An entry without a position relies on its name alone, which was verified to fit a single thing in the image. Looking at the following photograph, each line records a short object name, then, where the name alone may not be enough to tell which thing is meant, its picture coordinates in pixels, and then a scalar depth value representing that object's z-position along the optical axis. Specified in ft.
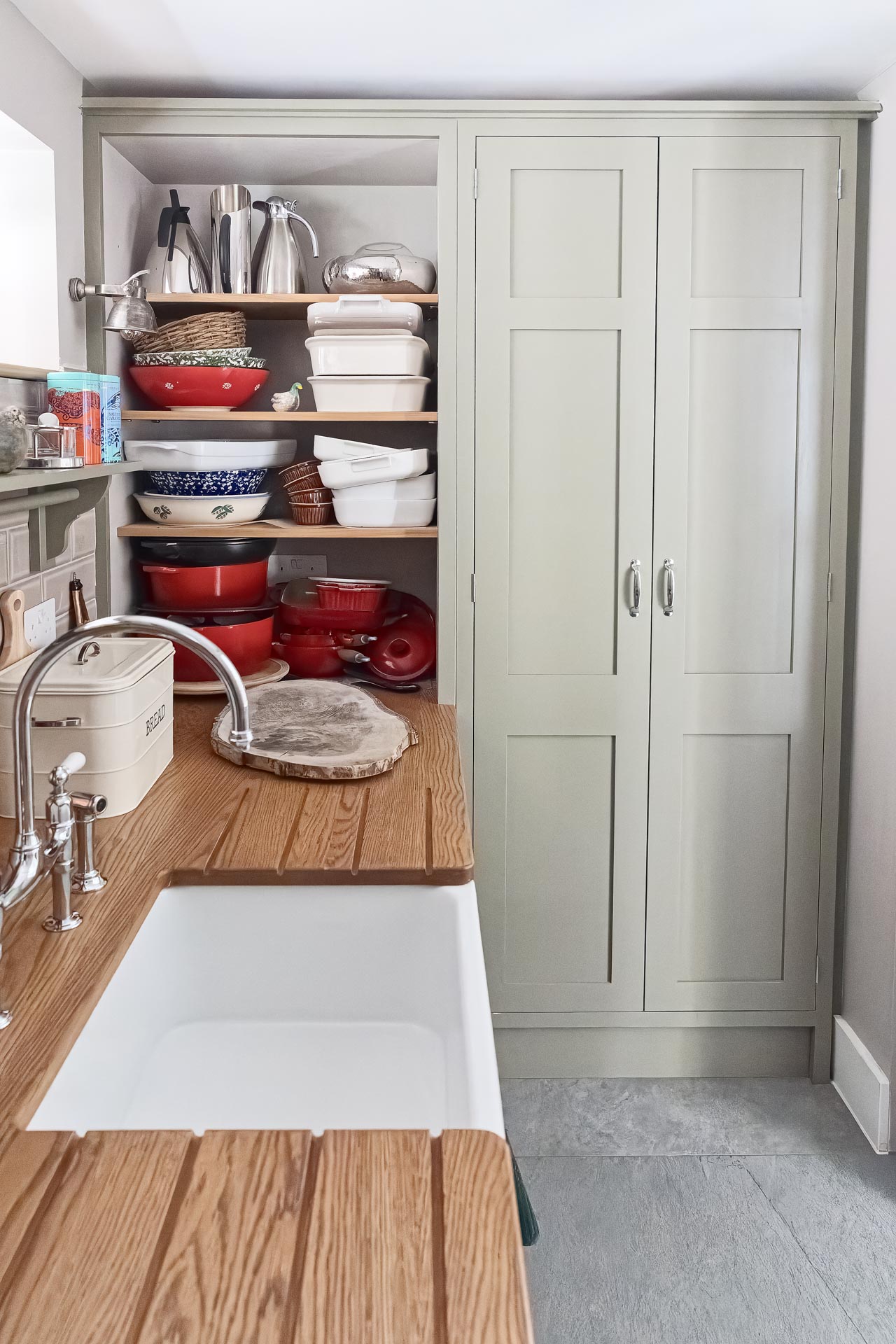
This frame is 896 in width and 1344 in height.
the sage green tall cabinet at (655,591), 8.23
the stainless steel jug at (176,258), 8.32
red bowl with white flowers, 8.33
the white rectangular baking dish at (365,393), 8.34
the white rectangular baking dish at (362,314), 8.18
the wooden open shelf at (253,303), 8.21
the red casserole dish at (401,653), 8.82
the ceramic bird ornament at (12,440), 5.38
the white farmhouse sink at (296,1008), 4.70
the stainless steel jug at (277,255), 8.41
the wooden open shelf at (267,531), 8.42
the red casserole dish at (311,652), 8.77
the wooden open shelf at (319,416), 8.29
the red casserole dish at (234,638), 8.26
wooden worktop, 2.57
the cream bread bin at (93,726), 5.71
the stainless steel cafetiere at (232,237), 8.38
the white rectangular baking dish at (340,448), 8.41
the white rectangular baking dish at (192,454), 8.32
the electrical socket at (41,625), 6.91
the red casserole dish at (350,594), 8.66
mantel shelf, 5.09
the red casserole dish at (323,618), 8.75
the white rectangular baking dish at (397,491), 8.47
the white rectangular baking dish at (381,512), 8.49
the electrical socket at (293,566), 9.70
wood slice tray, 6.51
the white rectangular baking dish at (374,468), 8.36
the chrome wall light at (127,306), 7.64
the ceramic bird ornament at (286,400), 8.57
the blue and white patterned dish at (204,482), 8.41
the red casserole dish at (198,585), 8.43
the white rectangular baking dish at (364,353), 8.27
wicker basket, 8.31
